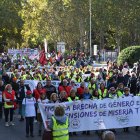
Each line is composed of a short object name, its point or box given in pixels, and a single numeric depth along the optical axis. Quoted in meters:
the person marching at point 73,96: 13.23
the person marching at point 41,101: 12.42
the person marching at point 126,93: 13.51
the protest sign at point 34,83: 18.44
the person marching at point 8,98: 14.09
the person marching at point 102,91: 14.59
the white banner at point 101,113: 12.41
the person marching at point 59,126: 8.65
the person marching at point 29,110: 12.77
